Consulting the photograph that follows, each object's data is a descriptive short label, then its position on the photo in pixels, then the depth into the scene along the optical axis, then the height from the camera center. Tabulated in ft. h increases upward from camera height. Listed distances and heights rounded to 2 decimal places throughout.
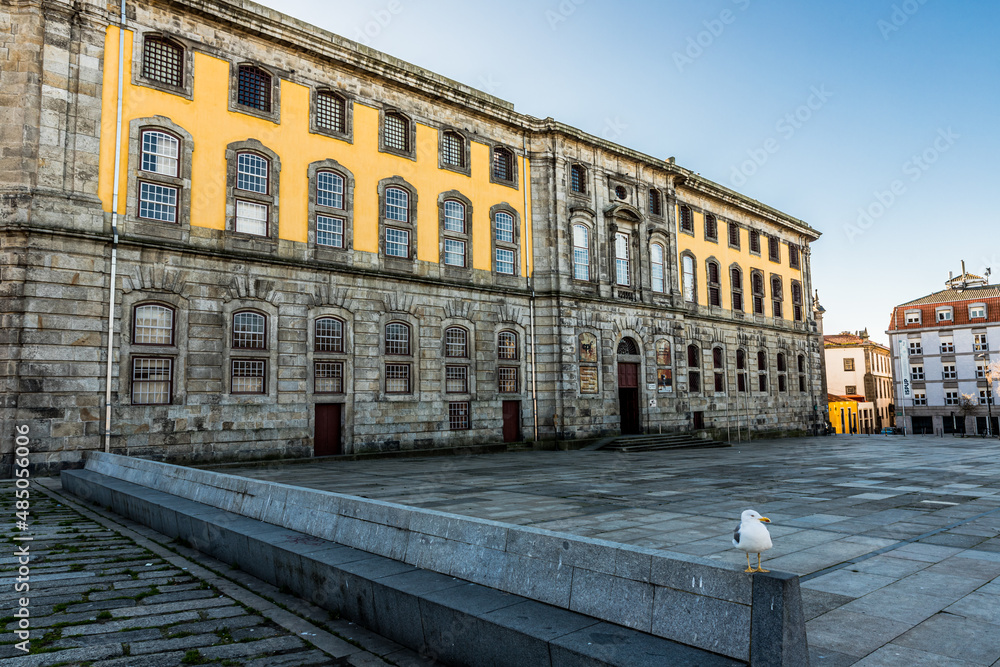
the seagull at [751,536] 14.33 -3.16
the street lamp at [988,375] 201.52 +3.45
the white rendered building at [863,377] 271.90 +4.83
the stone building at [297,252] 61.93 +17.61
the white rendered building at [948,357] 207.51 +9.61
